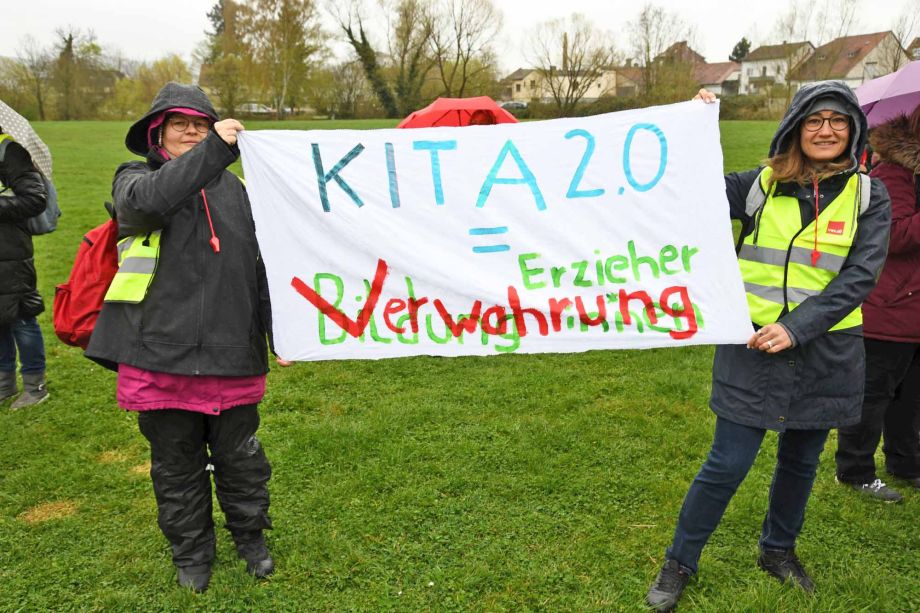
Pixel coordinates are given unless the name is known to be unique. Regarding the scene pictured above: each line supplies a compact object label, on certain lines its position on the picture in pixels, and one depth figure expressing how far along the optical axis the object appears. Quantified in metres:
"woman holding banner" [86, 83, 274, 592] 2.80
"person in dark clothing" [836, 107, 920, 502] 3.56
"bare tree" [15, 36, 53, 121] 44.38
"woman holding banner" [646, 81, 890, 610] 2.75
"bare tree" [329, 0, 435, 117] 46.94
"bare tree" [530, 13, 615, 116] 41.16
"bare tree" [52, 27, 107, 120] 45.84
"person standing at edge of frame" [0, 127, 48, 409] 4.67
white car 49.37
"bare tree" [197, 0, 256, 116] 46.03
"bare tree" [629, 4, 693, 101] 37.31
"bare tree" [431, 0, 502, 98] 46.41
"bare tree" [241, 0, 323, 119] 50.59
